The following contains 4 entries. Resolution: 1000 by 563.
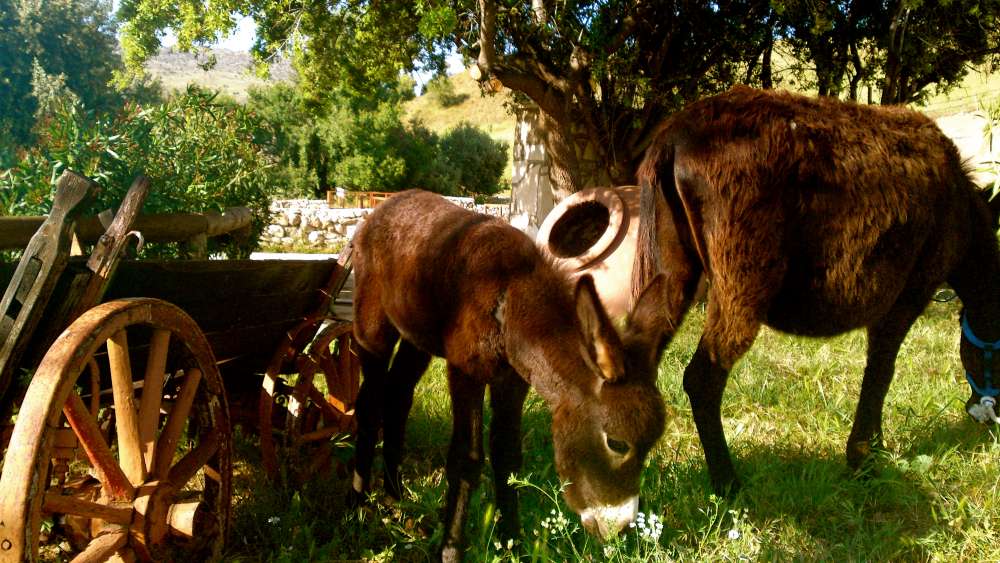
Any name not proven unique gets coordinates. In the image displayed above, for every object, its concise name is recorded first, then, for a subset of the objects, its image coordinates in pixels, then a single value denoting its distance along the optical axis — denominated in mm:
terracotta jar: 5840
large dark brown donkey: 3203
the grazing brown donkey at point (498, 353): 2514
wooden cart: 1792
